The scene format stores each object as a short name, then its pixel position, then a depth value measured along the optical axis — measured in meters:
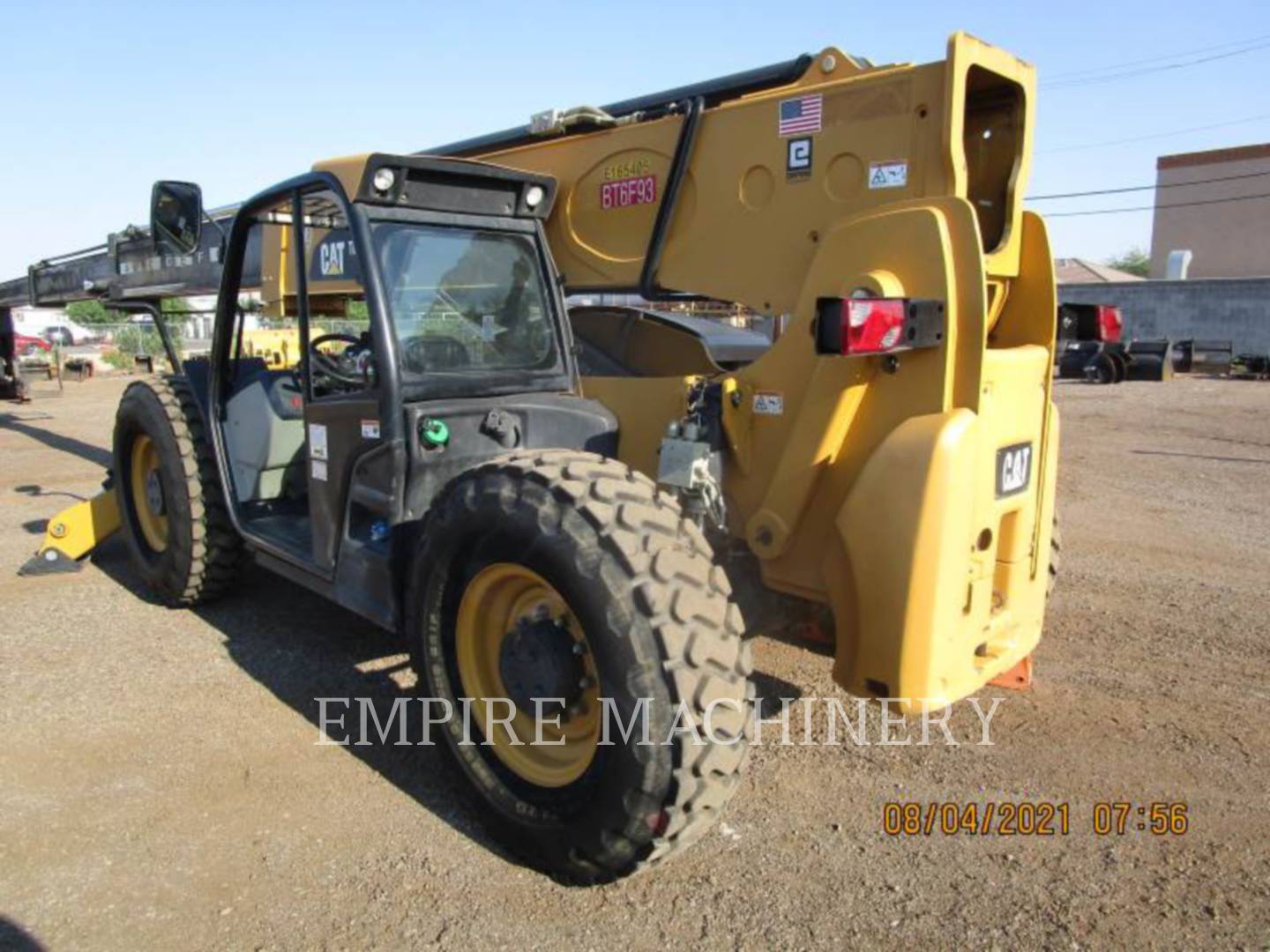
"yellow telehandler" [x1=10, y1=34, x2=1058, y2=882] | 2.69
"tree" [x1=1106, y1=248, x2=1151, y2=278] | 71.74
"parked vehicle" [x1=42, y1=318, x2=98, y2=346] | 42.09
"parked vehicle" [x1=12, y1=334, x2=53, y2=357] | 30.80
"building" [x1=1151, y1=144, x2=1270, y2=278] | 39.88
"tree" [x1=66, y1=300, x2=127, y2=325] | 43.87
